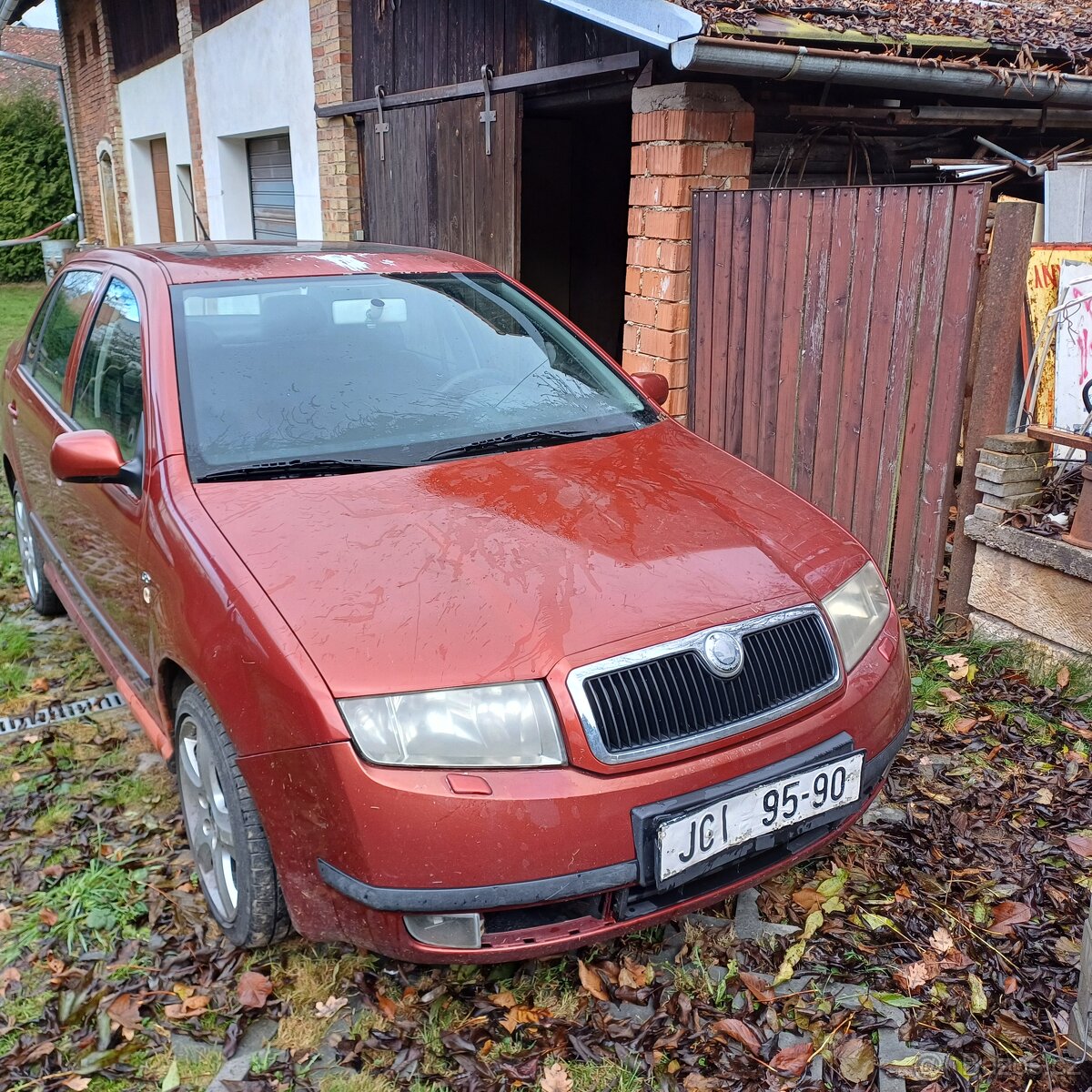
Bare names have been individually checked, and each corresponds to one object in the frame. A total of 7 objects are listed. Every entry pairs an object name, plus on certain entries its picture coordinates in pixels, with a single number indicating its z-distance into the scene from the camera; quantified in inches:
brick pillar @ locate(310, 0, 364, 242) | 319.6
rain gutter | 161.9
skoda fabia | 78.4
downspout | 687.7
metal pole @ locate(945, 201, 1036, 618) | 143.2
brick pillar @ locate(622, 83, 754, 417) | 189.0
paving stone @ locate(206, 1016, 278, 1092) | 86.4
